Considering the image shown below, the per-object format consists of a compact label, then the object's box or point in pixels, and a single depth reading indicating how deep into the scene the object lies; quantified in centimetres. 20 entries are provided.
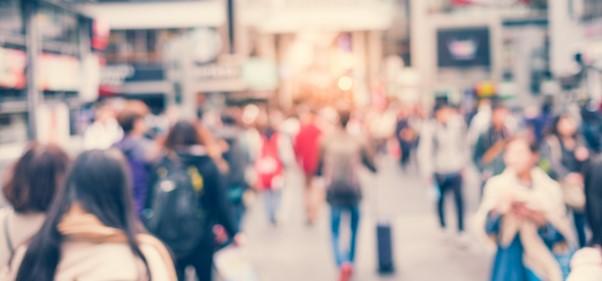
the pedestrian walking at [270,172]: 1273
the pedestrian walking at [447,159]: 1091
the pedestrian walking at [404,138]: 2252
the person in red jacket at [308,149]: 1305
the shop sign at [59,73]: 2215
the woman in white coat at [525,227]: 538
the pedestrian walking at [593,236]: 289
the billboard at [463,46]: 4362
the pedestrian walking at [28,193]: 382
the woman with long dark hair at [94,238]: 309
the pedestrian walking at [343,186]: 862
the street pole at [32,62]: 2083
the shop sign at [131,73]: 4028
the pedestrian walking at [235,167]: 1037
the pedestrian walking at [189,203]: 579
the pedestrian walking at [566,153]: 918
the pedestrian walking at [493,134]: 1050
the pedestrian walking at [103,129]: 1043
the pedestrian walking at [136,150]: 736
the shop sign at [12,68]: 1930
